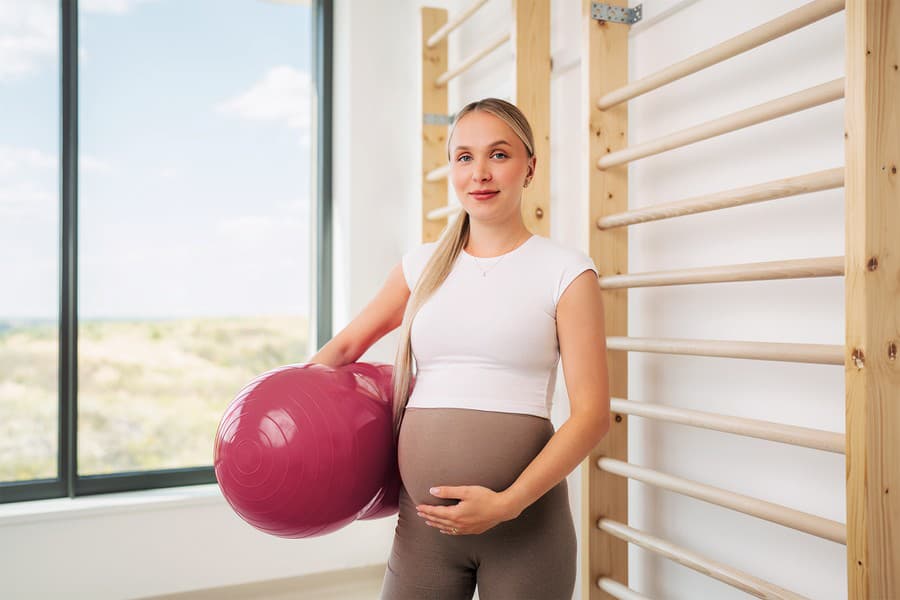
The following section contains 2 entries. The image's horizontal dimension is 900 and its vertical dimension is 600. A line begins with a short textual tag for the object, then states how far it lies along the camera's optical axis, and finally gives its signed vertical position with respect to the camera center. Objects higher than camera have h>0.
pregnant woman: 1.25 -0.16
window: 2.67 +0.29
